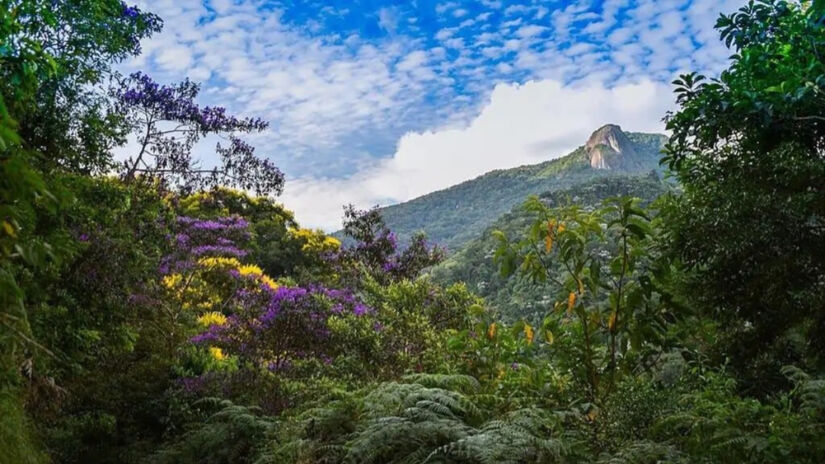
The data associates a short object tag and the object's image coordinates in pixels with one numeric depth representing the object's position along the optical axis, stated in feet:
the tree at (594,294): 13.78
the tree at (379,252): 37.78
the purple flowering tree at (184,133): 28.43
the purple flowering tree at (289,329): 28.04
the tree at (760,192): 14.97
